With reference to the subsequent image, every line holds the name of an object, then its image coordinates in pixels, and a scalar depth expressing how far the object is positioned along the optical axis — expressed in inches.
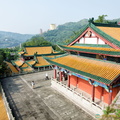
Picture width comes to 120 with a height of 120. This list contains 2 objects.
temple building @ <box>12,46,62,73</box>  1198.5
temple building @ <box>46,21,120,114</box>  425.1
